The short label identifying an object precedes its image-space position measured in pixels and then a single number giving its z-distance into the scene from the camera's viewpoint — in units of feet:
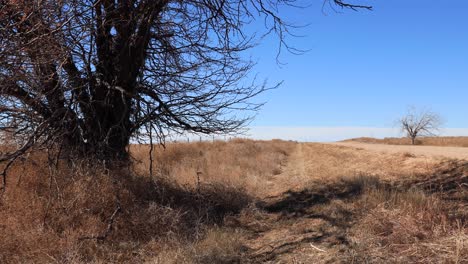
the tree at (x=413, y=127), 252.42
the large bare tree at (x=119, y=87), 24.50
